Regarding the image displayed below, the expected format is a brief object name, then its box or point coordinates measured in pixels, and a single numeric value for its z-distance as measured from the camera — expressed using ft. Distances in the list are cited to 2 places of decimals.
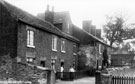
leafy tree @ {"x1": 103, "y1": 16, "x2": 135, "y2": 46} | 153.11
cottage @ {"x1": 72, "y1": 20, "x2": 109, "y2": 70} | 103.96
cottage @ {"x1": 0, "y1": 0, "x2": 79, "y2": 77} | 53.93
